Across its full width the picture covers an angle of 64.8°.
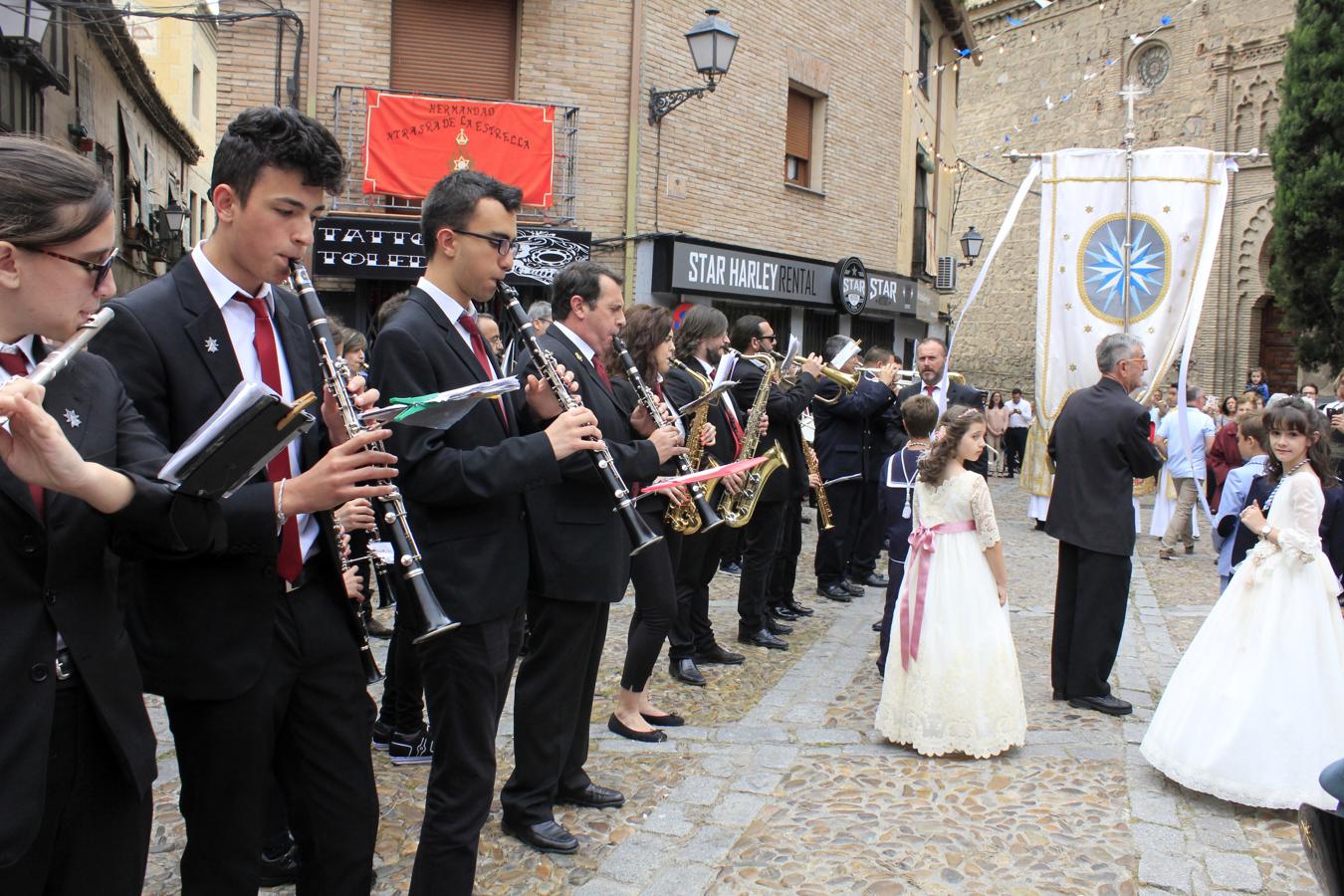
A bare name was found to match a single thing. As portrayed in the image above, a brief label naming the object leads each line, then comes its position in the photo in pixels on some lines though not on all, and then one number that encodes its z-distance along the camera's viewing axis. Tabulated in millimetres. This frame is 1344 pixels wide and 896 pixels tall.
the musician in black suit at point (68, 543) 1658
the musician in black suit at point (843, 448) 7777
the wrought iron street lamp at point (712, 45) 11203
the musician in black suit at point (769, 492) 6402
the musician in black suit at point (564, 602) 3342
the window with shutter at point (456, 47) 11656
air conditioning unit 20766
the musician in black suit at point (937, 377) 8406
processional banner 8711
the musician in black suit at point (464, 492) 2740
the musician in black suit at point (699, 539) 5555
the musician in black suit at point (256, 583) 2131
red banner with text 11344
